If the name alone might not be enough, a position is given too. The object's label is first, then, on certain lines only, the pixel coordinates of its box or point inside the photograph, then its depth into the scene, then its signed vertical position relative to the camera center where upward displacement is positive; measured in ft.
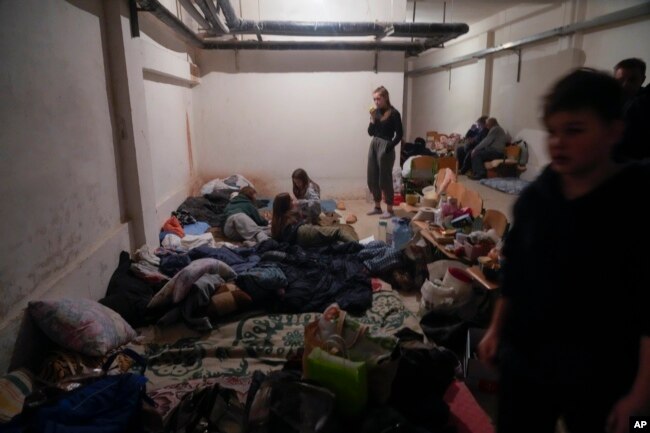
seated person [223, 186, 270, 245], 14.14 -3.35
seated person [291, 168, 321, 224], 14.39 -2.62
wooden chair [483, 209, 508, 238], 9.27 -2.20
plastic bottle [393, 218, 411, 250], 12.01 -3.11
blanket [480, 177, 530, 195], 21.70 -3.20
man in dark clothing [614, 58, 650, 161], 7.09 -0.11
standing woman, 16.61 -0.72
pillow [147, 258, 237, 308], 9.13 -3.46
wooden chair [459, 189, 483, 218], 10.84 -2.05
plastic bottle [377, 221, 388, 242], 13.50 -3.49
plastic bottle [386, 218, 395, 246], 12.56 -3.42
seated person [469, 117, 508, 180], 24.88 -1.42
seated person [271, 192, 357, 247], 12.77 -3.18
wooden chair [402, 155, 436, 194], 17.52 -1.96
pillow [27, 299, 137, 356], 7.15 -3.40
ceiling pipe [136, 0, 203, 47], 11.51 +3.38
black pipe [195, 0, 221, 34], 12.87 +3.66
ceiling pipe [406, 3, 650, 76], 15.62 +4.25
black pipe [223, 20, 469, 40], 16.90 +3.90
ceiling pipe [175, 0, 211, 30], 11.46 +3.68
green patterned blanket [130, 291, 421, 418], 7.20 -4.24
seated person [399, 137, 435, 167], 27.20 -1.65
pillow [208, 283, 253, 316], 9.12 -3.78
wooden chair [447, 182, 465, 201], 12.01 -1.90
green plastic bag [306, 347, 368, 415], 5.27 -3.18
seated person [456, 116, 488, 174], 26.32 -1.19
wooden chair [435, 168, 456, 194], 13.07 -1.72
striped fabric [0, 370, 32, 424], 5.68 -3.75
